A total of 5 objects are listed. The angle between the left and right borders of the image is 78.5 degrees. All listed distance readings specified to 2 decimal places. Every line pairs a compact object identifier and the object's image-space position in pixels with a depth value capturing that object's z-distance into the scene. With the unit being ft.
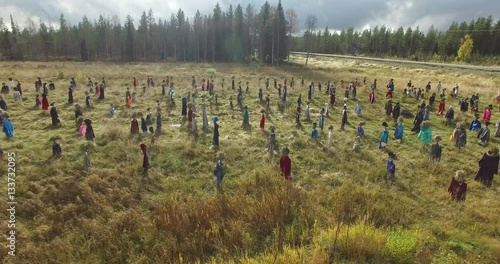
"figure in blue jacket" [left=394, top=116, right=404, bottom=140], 52.16
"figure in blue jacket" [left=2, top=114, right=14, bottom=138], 46.68
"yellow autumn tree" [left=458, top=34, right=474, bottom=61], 232.32
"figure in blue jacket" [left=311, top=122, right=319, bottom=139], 51.31
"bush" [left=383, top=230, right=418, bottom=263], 21.18
